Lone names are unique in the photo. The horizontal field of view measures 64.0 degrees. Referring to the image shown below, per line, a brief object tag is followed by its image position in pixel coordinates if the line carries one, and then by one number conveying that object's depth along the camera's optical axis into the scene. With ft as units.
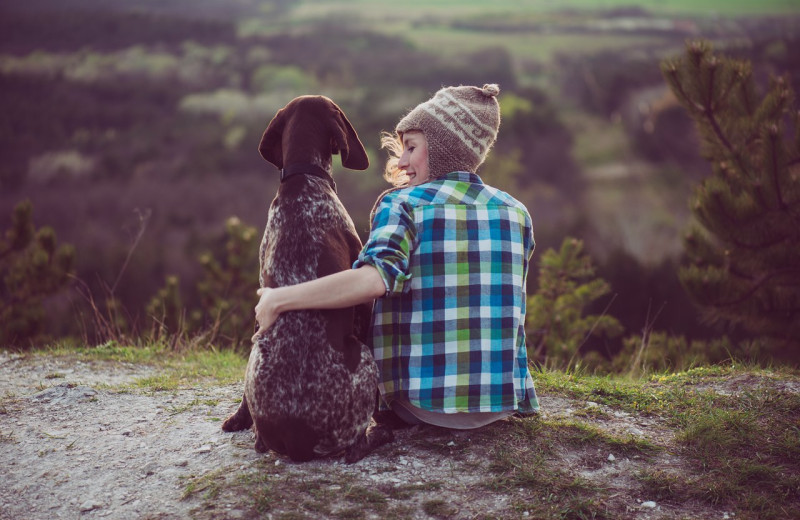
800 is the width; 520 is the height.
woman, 10.66
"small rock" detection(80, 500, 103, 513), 10.00
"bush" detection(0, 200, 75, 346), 31.40
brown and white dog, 10.04
